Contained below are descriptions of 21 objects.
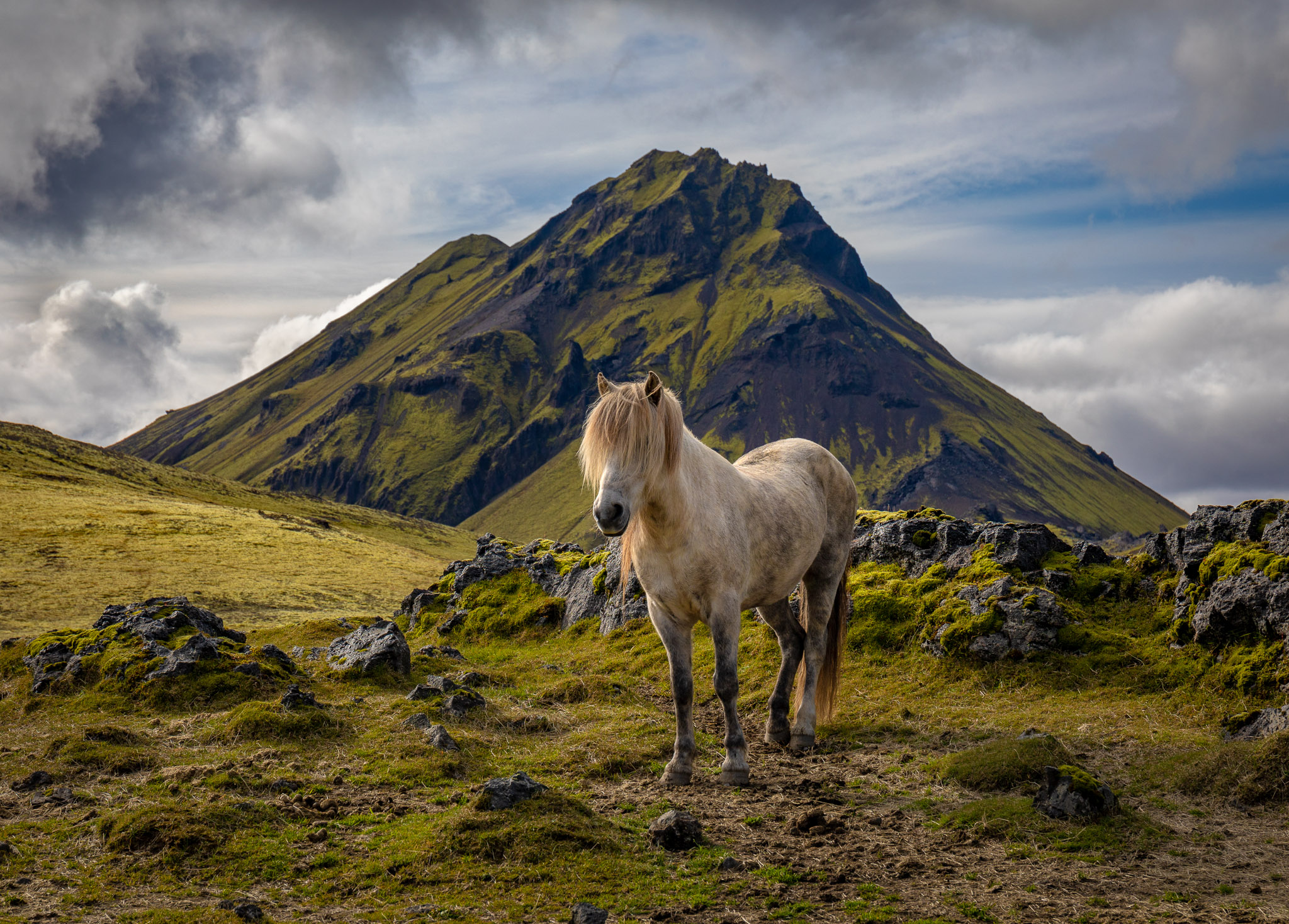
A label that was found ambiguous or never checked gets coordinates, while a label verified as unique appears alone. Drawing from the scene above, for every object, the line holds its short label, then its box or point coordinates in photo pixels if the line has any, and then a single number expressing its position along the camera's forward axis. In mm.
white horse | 10086
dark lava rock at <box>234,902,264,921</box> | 7156
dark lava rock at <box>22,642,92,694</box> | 18500
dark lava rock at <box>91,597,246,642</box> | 19938
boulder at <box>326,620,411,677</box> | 18641
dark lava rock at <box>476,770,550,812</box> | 9250
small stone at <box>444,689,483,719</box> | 15031
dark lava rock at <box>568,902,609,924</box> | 6867
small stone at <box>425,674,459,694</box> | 16312
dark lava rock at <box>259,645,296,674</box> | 18609
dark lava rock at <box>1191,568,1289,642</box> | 12812
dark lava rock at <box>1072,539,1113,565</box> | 17938
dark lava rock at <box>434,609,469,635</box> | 28078
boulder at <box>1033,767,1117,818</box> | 8789
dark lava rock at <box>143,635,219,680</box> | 17219
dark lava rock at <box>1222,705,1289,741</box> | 10656
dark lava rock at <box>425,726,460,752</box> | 12922
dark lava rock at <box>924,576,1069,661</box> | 15391
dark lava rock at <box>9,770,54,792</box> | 11156
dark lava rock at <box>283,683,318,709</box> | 14844
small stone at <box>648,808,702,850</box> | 8711
